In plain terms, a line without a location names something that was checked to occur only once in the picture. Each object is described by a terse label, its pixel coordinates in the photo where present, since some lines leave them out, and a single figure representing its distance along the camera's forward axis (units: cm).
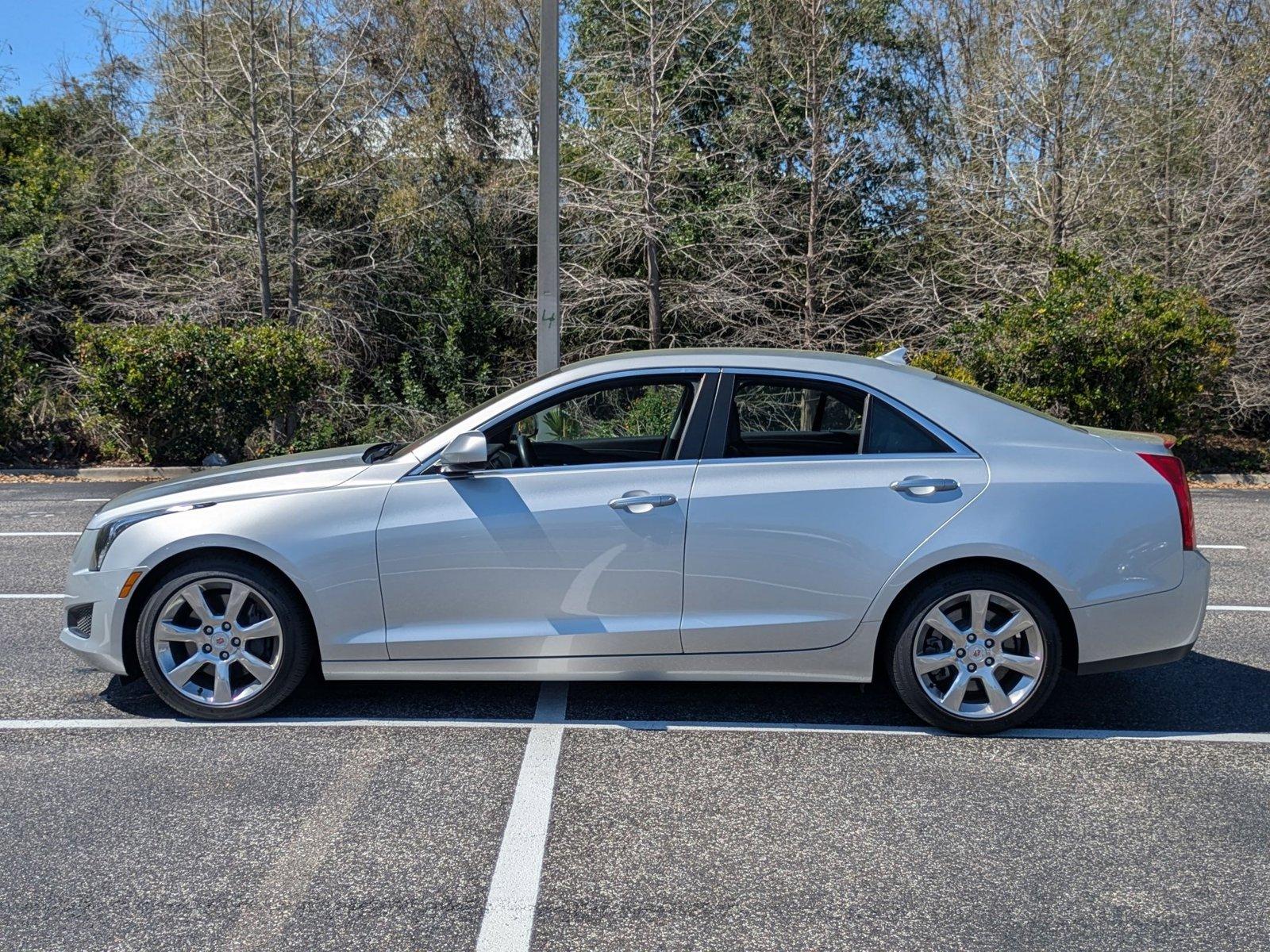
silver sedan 473
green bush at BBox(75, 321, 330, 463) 1366
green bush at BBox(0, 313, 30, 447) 1445
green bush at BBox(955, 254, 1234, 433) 1383
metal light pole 1161
